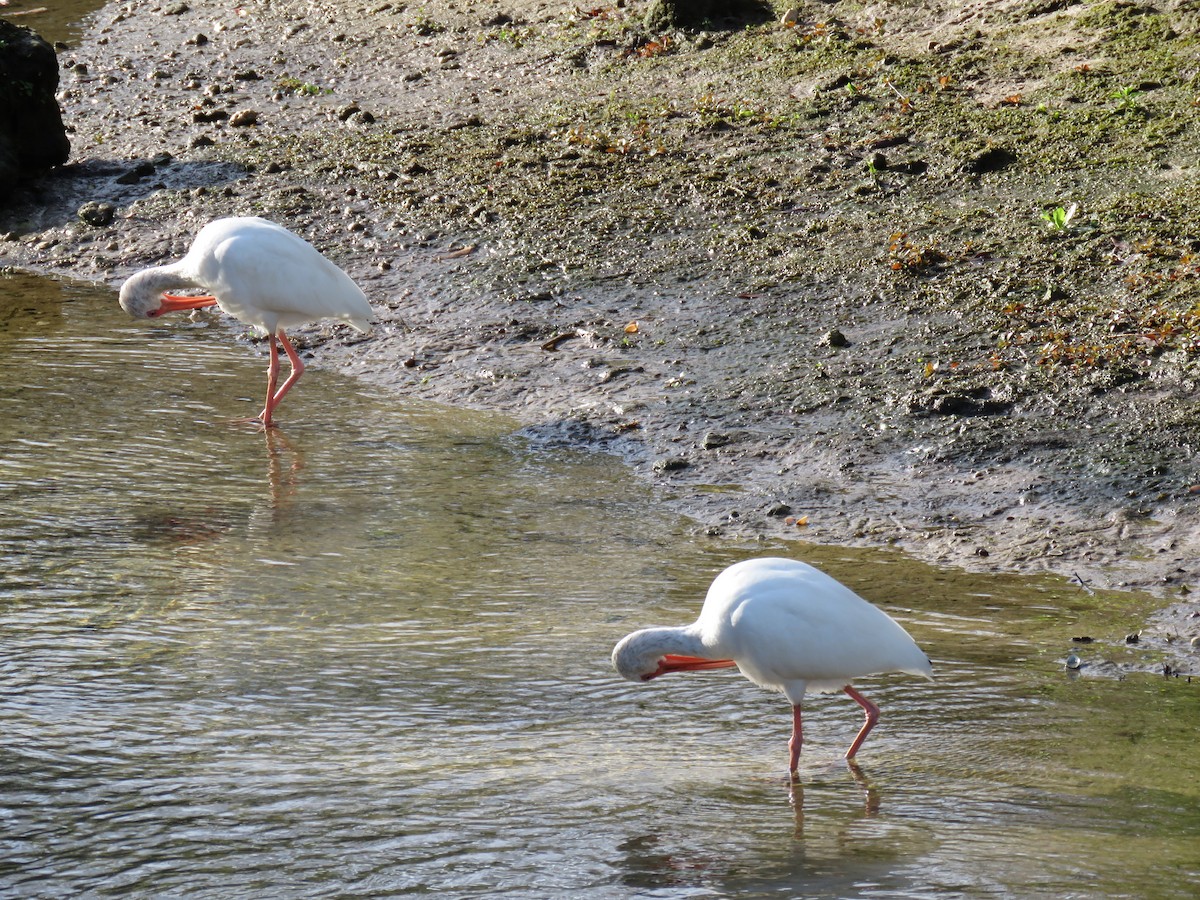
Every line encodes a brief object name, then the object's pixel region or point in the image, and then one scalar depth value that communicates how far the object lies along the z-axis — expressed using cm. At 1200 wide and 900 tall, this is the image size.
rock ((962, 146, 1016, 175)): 1695
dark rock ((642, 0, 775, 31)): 2219
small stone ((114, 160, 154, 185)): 2172
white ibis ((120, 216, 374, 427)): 1524
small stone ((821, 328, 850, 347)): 1470
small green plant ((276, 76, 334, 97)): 2398
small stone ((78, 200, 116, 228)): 2077
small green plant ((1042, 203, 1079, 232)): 1541
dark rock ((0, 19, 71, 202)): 2156
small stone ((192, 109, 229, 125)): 2353
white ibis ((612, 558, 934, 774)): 860
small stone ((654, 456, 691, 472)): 1342
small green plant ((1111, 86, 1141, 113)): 1712
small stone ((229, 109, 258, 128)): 2316
